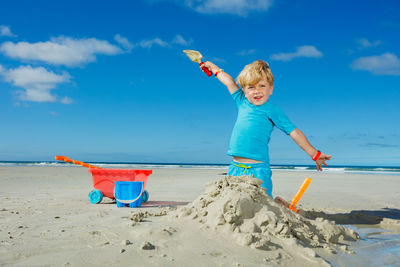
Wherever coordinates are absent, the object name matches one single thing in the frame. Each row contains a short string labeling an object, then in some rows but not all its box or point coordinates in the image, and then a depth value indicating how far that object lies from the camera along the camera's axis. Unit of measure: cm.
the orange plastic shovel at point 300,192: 349
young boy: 343
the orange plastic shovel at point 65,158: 544
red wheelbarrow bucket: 546
